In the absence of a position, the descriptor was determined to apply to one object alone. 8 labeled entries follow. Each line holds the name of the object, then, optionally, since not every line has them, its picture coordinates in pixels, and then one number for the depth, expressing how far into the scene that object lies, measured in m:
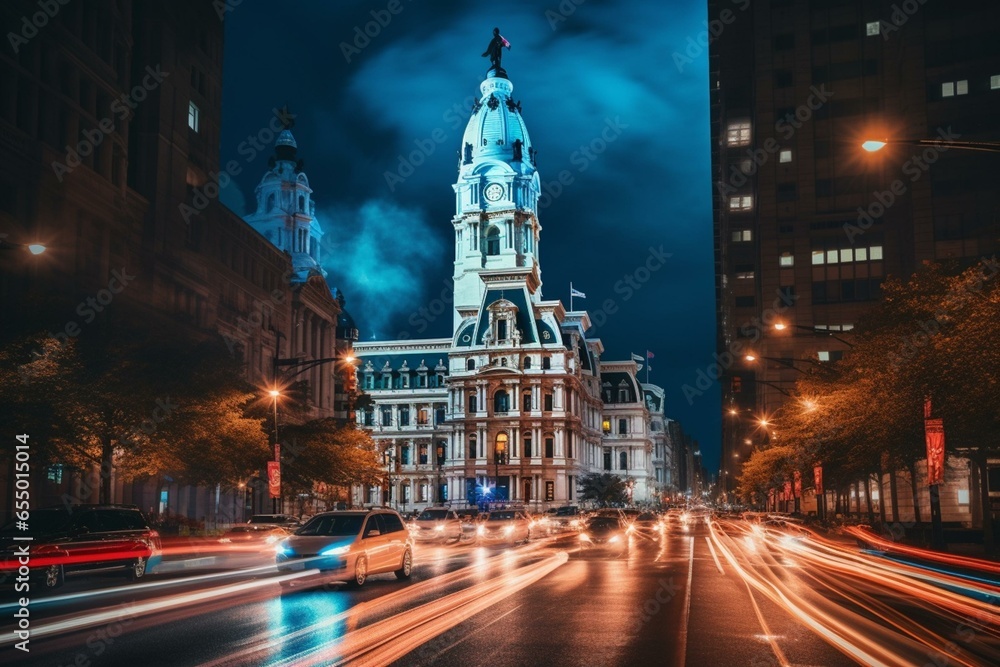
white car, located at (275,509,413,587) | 21.95
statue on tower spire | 169.55
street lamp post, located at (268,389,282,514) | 40.45
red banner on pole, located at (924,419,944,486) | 28.27
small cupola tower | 124.19
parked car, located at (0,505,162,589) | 20.33
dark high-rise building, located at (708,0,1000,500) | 80.81
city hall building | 130.12
